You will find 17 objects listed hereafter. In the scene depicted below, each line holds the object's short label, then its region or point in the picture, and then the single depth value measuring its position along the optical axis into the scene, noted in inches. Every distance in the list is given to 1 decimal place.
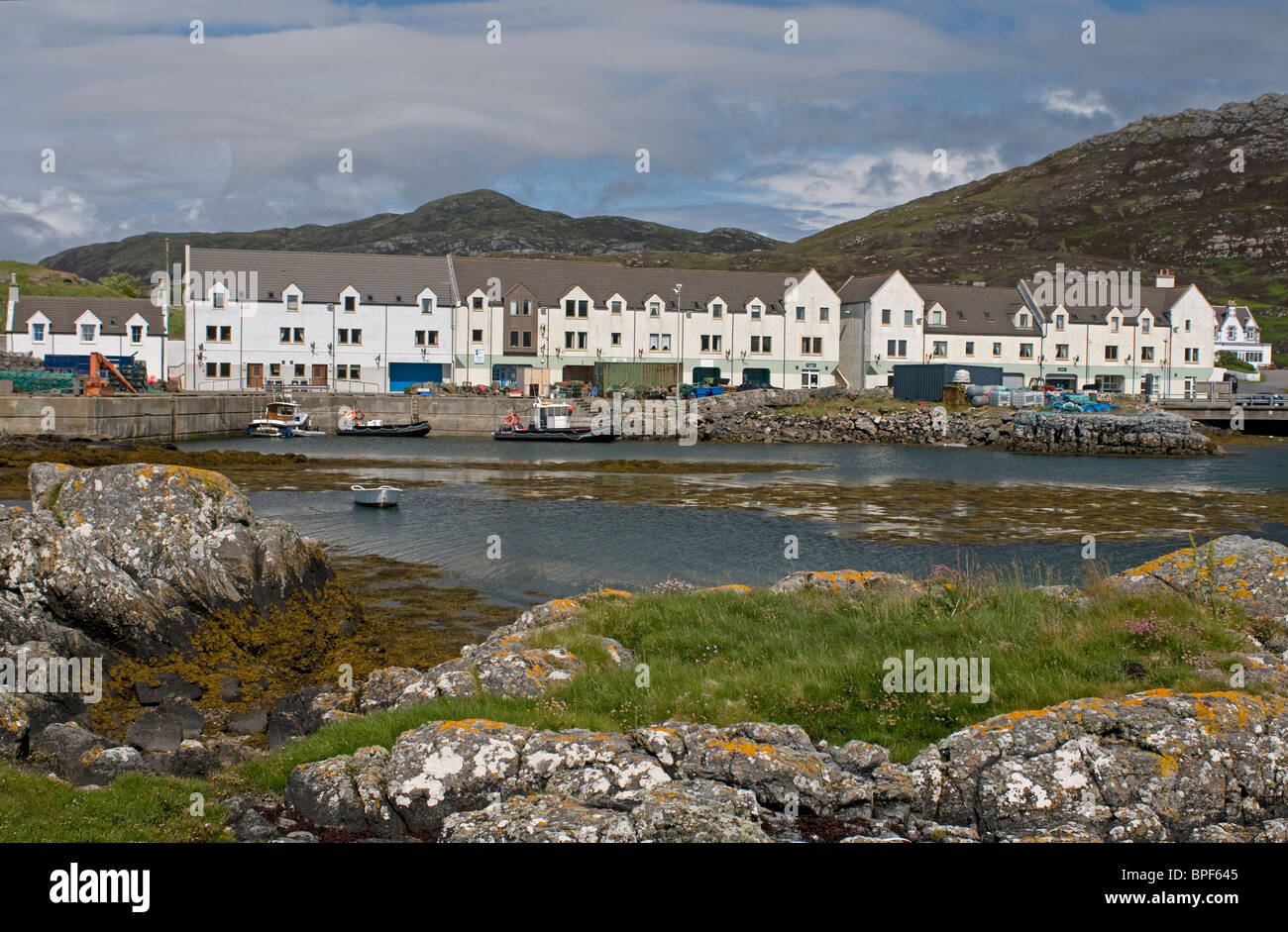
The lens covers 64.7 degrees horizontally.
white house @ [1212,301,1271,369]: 5585.6
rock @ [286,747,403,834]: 385.7
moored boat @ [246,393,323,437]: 3243.1
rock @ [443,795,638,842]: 330.0
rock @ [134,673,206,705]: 625.0
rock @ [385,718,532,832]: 386.6
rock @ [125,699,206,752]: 542.0
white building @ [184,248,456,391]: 3784.5
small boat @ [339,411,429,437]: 3302.2
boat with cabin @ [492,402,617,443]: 3216.0
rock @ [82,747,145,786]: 458.6
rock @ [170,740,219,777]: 479.8
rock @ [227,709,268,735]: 584.4
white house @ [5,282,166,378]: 4015.8
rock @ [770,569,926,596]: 692.7
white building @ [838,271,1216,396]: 4055.1
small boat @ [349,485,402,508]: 1593.3
